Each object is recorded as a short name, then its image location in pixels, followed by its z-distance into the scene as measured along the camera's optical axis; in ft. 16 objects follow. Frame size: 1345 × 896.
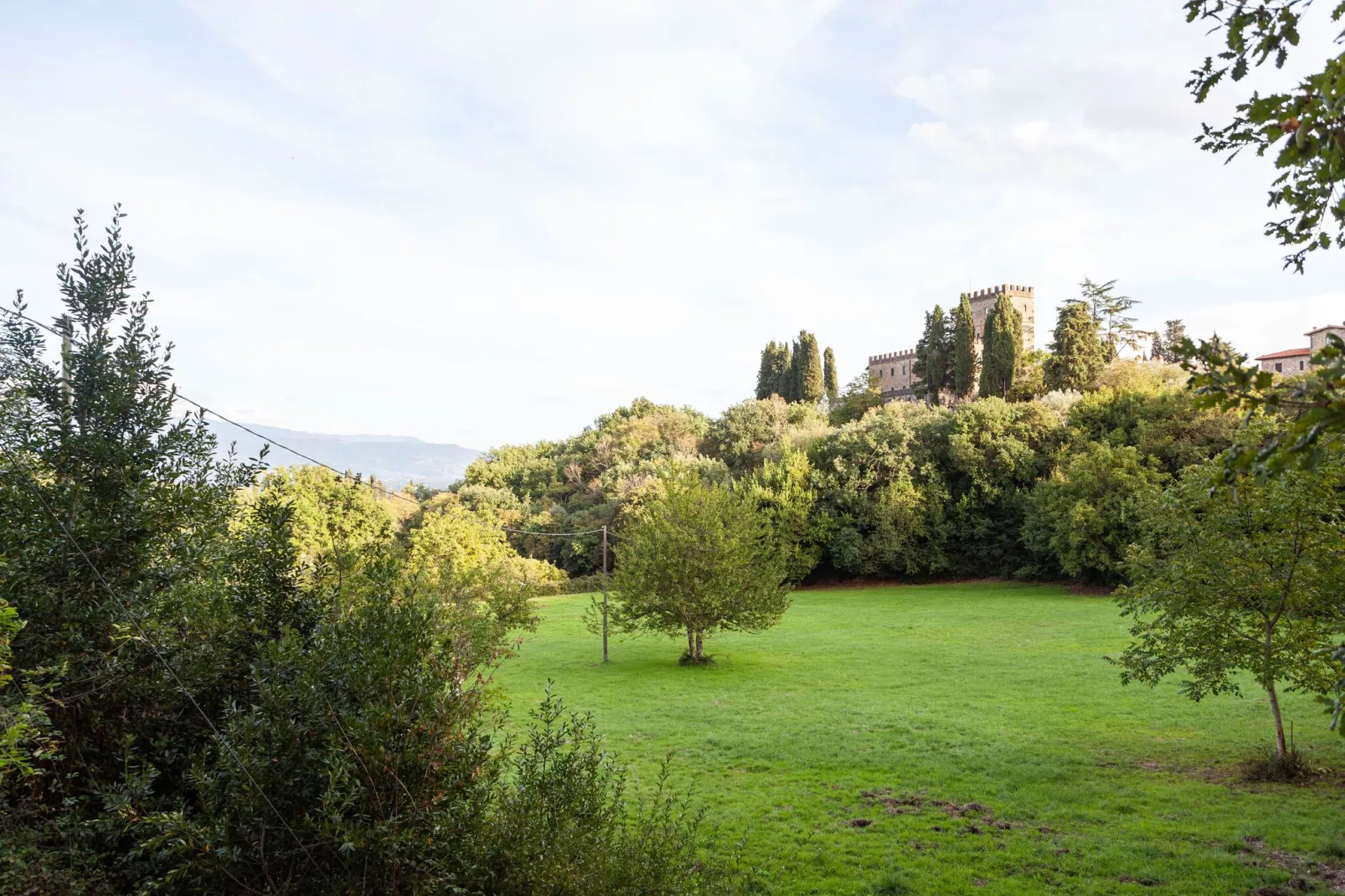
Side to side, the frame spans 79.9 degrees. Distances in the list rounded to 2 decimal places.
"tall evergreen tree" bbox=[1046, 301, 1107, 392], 183.11
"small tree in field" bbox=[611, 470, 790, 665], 79.61
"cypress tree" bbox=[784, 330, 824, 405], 255.91
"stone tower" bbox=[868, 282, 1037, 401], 316.40
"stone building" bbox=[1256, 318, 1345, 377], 262.47
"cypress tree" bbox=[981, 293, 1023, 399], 187.83
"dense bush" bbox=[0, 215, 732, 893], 16.11
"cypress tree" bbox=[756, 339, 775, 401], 267.59
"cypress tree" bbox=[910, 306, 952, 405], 219.20
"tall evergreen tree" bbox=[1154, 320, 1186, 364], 268.62
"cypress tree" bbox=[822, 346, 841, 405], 286.46
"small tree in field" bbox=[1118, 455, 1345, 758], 37.09
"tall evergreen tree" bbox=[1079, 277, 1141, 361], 256.32
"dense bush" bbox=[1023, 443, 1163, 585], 120.88
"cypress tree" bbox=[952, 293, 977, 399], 203.00
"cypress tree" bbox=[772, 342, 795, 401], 262.47
